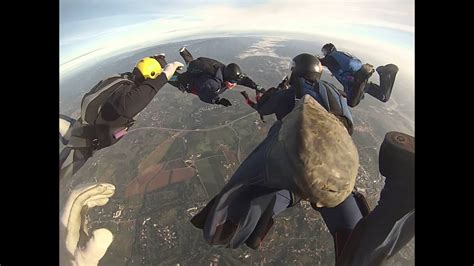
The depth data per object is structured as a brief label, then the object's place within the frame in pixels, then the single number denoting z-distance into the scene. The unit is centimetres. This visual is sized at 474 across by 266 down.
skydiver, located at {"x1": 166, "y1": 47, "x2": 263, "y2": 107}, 411
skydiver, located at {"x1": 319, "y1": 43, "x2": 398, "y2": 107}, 416
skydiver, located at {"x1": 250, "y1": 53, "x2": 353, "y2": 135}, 348
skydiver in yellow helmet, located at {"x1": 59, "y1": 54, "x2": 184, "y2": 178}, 390
